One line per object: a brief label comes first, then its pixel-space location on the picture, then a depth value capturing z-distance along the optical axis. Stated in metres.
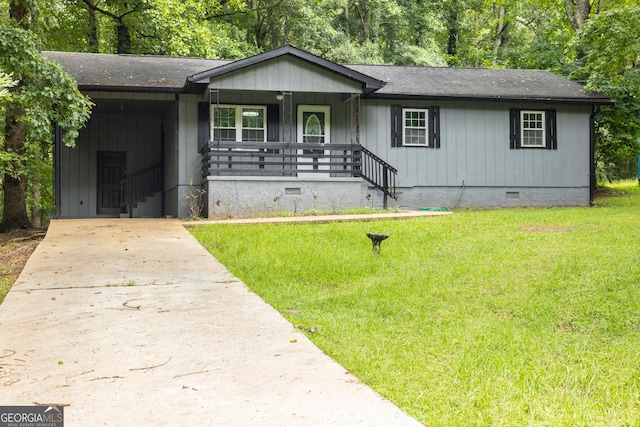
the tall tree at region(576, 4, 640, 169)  16.12
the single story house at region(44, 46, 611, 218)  15.84
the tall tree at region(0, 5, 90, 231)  10.48
